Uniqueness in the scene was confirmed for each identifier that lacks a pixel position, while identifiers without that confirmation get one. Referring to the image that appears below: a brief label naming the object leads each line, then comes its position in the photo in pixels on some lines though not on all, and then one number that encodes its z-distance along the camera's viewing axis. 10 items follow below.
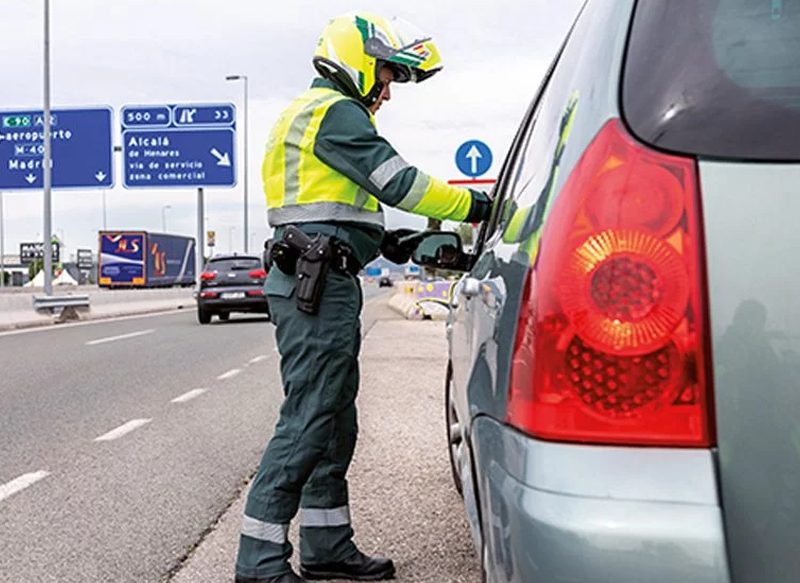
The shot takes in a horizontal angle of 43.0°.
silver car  1.46
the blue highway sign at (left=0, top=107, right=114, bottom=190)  28.05
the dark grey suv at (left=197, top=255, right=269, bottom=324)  21.77
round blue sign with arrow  14.55
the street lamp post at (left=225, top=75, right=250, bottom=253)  45.20
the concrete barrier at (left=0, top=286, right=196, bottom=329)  21.38
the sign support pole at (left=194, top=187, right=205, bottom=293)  33.03
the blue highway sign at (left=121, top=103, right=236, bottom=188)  31.44
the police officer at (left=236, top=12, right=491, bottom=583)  3.13
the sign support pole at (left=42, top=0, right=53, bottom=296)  23.81
